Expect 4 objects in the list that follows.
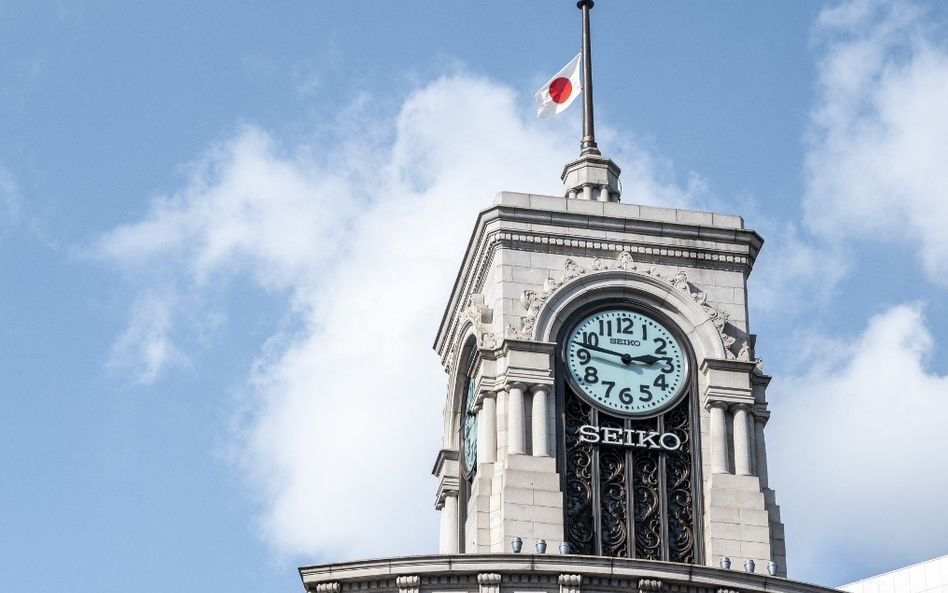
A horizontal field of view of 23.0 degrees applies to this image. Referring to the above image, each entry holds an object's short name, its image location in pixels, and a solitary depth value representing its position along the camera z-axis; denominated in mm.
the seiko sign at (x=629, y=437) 67062
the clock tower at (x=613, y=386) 65938
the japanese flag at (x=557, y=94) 75188
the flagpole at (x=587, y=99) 74875
